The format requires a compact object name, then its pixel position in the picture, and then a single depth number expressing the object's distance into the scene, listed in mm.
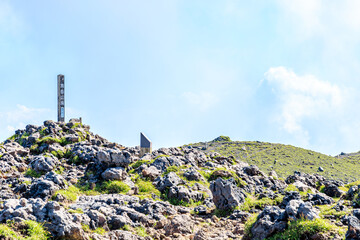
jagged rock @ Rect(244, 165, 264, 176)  30562
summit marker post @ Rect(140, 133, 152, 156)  33469
